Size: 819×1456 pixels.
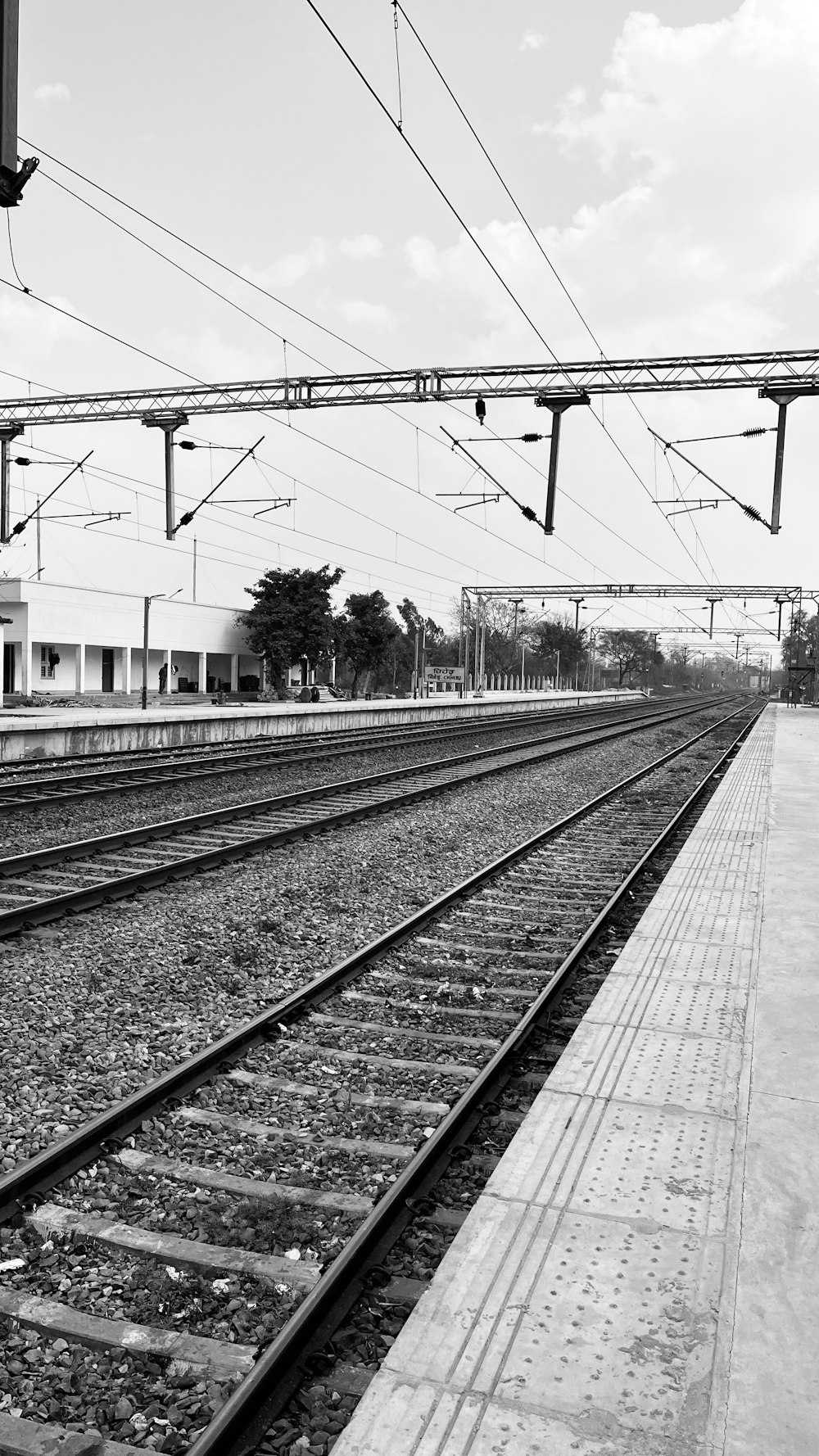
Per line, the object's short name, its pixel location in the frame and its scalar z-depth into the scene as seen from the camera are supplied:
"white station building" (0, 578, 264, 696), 50.69
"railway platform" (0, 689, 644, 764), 21.16
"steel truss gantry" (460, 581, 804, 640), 54.78
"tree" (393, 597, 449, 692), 85.31
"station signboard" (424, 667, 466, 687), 62.62
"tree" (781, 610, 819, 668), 69.69
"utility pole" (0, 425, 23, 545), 20.95
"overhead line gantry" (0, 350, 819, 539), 17.45
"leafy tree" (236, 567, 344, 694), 55.81
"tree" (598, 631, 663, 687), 118.38
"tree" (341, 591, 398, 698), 63.97
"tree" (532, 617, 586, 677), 98.88
